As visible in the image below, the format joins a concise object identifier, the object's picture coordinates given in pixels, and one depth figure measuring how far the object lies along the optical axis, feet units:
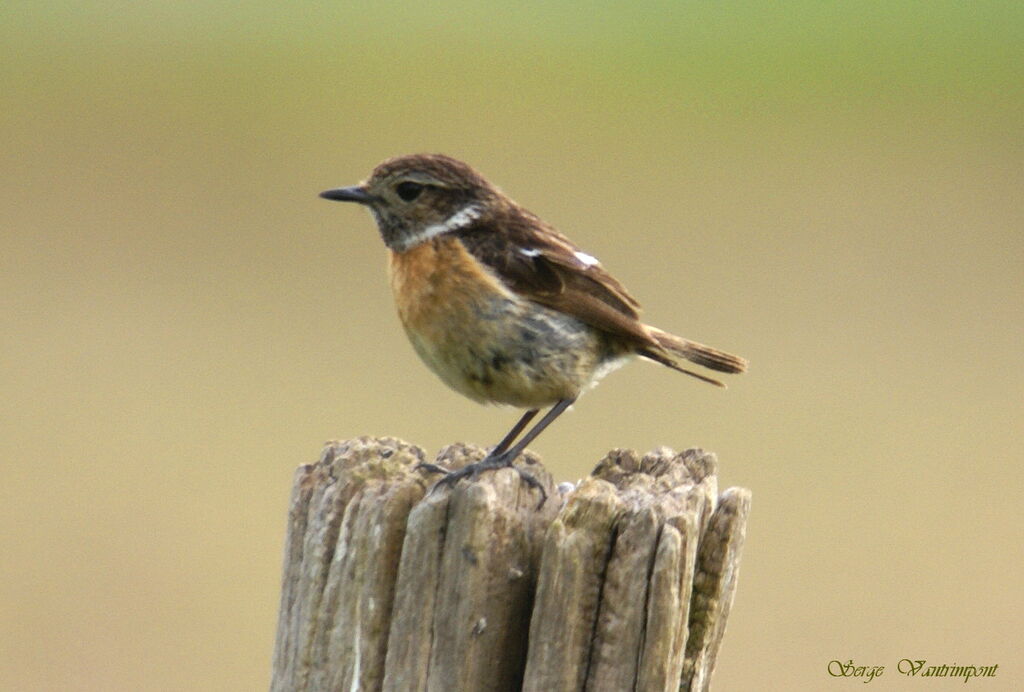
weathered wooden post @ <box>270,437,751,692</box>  22.62
